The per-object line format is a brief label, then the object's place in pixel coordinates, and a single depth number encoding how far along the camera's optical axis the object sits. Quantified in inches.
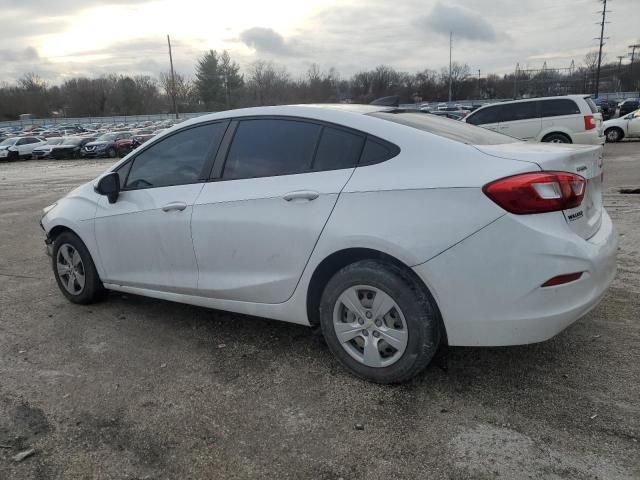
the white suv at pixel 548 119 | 552.7
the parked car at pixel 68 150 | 1282.0
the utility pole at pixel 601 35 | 2230.6
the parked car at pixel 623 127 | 850.1
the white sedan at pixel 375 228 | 107.7
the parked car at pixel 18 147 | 1302.9
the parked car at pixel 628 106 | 1425.2
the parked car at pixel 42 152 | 1311.5
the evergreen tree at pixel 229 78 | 3538.4
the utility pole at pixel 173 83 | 2659.5
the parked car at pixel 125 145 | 1223.5
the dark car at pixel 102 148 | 1235.9
